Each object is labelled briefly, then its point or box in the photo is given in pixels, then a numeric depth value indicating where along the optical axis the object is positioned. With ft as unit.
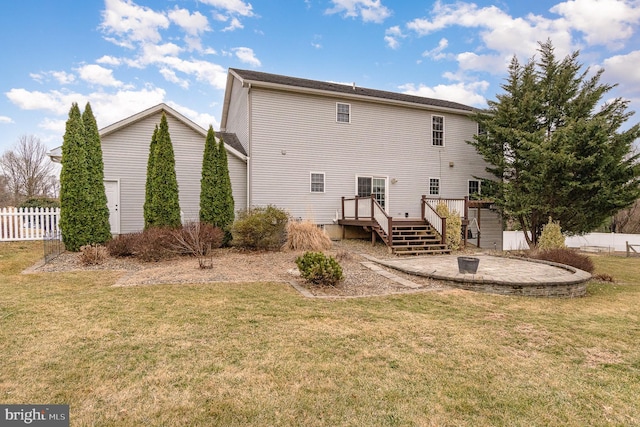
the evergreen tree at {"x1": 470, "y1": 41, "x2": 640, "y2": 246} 41.24
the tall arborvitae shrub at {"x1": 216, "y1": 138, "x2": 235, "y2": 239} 39.22
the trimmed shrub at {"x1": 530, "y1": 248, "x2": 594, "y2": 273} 31.91
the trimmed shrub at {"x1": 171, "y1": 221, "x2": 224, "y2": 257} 29.05
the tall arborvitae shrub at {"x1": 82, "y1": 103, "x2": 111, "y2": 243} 33.50
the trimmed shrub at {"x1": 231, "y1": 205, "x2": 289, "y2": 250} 34.37
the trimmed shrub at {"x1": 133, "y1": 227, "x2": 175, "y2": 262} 29.14
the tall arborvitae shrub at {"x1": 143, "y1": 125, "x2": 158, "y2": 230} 35.94
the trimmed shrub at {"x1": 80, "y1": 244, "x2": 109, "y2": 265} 27.12
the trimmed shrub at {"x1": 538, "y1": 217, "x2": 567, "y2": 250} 39.45
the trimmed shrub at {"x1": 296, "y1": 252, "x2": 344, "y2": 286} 21.52
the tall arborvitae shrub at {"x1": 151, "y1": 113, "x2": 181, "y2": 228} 35.65
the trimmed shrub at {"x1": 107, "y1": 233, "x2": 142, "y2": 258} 30.49
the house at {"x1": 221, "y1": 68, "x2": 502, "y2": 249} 43.86
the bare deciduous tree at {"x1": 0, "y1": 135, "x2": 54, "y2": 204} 90.02
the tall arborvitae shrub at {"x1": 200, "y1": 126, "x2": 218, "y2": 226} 38.83
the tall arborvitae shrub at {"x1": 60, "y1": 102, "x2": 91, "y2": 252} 32.60
